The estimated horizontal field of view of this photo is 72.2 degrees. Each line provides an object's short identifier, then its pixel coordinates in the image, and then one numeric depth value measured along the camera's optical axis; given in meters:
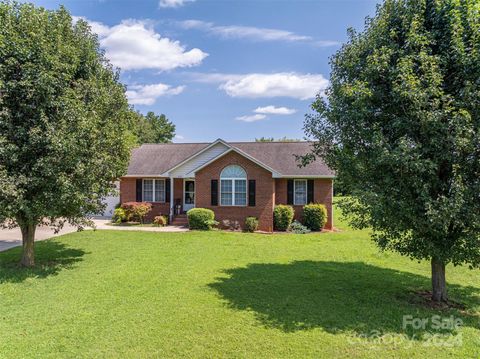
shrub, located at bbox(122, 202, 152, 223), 20.37
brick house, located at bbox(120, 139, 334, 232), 18.64
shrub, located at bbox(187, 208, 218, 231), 18.06
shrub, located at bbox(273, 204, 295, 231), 18.50
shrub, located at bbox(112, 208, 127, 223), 20.81
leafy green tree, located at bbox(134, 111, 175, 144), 55.22
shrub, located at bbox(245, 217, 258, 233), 18.02
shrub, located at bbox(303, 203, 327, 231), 18.83
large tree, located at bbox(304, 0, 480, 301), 6.34
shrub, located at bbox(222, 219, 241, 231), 18.55
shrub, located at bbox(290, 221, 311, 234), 18.30
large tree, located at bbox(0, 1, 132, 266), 8.91
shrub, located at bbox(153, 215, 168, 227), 19.83
